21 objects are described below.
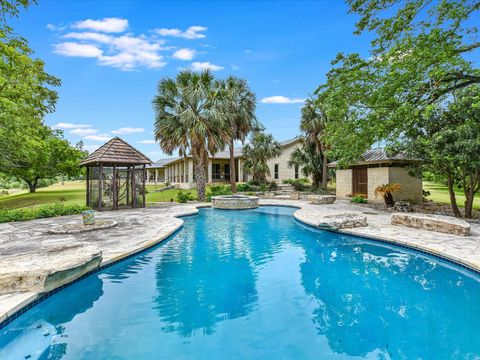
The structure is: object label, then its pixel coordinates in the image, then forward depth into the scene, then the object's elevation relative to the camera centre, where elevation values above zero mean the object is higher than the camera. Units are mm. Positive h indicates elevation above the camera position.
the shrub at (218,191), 21623 -962
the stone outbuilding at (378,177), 17172 +68
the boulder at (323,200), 17406 -1417
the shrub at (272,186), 26772 -692
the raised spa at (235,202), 16406 -1462
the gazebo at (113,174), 14531 +431
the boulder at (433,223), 8188 -1549
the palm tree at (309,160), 25484 +1885
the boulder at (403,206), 13359 -1486
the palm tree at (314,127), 23969 +4845
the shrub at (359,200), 17672 -1481
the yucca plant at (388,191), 14673 -740
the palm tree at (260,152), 25484 +2796
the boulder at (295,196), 20766 -1354
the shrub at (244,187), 25797 -744
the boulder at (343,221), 9672 -1625
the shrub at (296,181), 29166 -192
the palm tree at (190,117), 17750 +4373
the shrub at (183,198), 19344 -1313
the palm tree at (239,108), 23094 +6535
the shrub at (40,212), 11086 -1394
